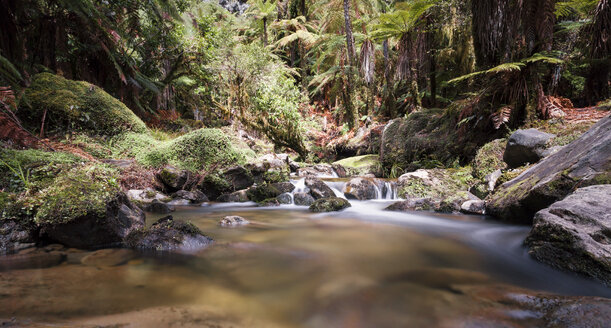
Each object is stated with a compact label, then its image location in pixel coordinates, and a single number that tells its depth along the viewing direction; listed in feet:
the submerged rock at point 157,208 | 15.87
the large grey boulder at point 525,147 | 15.82
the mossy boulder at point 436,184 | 19.21
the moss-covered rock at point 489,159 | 19.24
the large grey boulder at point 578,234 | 6.50
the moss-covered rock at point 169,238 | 8.95
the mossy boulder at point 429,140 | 24.25
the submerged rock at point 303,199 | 20.70
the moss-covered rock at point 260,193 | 21.74
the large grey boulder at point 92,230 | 8.47
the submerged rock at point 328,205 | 18.10
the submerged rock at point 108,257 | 7.54
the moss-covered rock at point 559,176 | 9.33
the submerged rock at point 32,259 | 7.00
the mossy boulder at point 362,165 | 32.55
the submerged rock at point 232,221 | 13.43
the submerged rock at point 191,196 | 20.22
